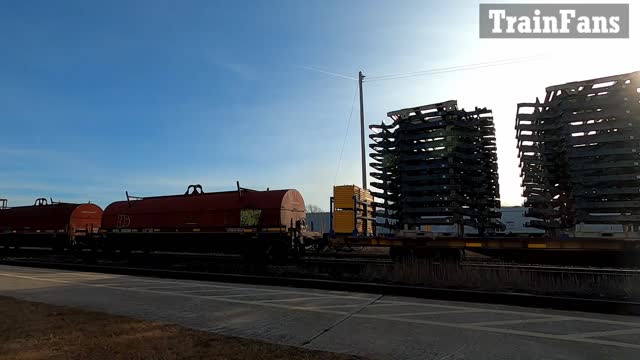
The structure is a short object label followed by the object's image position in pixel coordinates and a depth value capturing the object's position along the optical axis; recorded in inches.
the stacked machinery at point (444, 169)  509.4
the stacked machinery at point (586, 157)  408.2
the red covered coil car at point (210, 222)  673.6
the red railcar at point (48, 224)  957.8
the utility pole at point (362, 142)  1175.6
